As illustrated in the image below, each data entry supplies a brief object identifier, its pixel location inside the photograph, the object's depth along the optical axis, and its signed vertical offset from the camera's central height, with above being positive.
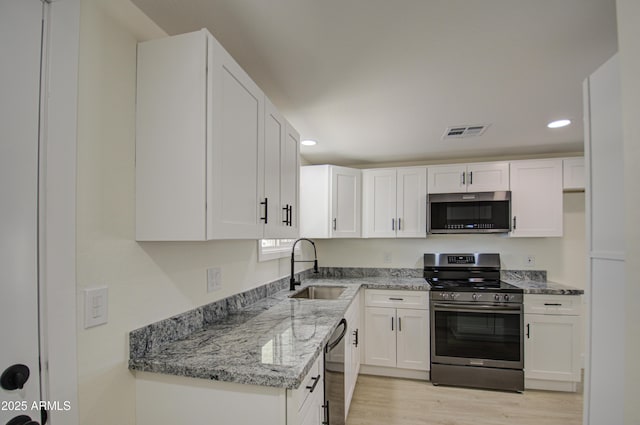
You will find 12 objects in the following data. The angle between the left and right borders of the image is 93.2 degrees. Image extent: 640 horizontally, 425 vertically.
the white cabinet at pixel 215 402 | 1.05 -0.69
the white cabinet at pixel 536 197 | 3.05 +0.19
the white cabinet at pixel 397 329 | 3.01 -1.16
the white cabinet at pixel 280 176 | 1.62 +0.23
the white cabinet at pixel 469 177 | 3.17 +0.41
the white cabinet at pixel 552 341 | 2.77 -1.16
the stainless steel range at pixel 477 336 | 2.82 -1.15
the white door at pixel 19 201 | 0.83 +0.04
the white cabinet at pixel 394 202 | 3.37 +0.15
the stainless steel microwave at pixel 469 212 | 3.11 +0.03
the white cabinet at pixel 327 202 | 3.25 +0.14
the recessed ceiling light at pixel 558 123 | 2.40 +0.75
